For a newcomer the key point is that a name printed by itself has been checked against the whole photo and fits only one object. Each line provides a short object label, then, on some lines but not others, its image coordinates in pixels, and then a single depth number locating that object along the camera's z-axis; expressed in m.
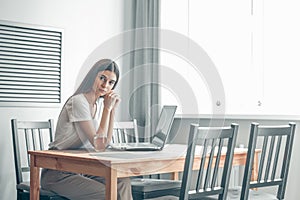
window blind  4.14
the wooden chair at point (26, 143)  3.67
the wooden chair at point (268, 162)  2.95
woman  3.11
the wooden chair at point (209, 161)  2.66
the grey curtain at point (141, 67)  4.80
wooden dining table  2.71
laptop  3.26
